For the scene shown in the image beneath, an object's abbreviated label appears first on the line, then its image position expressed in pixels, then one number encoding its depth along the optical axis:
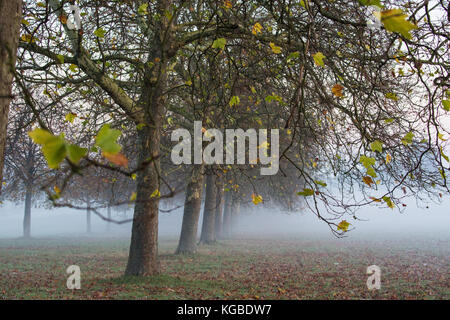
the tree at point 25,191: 16.48
